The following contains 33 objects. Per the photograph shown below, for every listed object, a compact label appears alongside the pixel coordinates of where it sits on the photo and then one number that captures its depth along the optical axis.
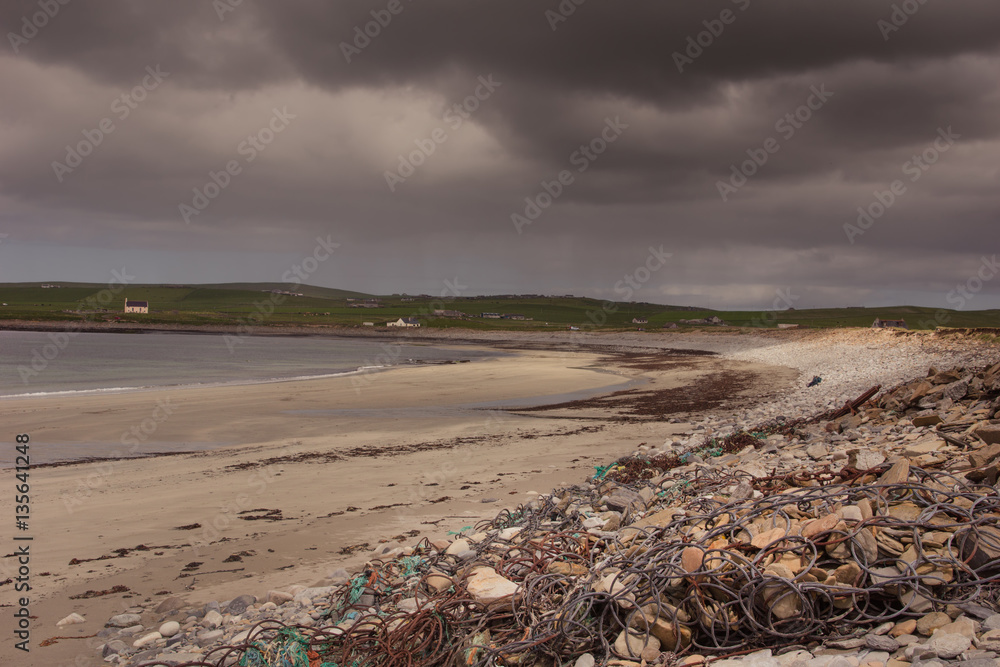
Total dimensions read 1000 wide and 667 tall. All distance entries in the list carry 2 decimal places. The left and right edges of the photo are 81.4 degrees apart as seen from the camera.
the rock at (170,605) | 6.35
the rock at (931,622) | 3.77
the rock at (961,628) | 3.59
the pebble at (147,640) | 5.57
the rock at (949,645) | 3.36
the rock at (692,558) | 4.47
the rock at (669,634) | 4.16
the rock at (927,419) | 9.19
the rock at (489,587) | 4.94
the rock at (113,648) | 5.47
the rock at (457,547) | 6.65
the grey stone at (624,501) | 7.13
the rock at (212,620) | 5.87
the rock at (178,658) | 5.21
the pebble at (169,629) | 5.75
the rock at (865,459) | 6.36
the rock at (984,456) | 5.65
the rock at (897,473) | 5.16
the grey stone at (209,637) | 5.52
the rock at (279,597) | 6.30
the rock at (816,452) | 8.75
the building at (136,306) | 139.62
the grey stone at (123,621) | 6.06
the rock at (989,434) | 6.55
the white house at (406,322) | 123.01
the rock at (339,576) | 6.66
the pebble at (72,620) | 6.09
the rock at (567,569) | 5.27
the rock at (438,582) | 5.51
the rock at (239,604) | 6.10
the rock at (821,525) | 4.54
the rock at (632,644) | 4.12
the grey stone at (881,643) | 3.67
